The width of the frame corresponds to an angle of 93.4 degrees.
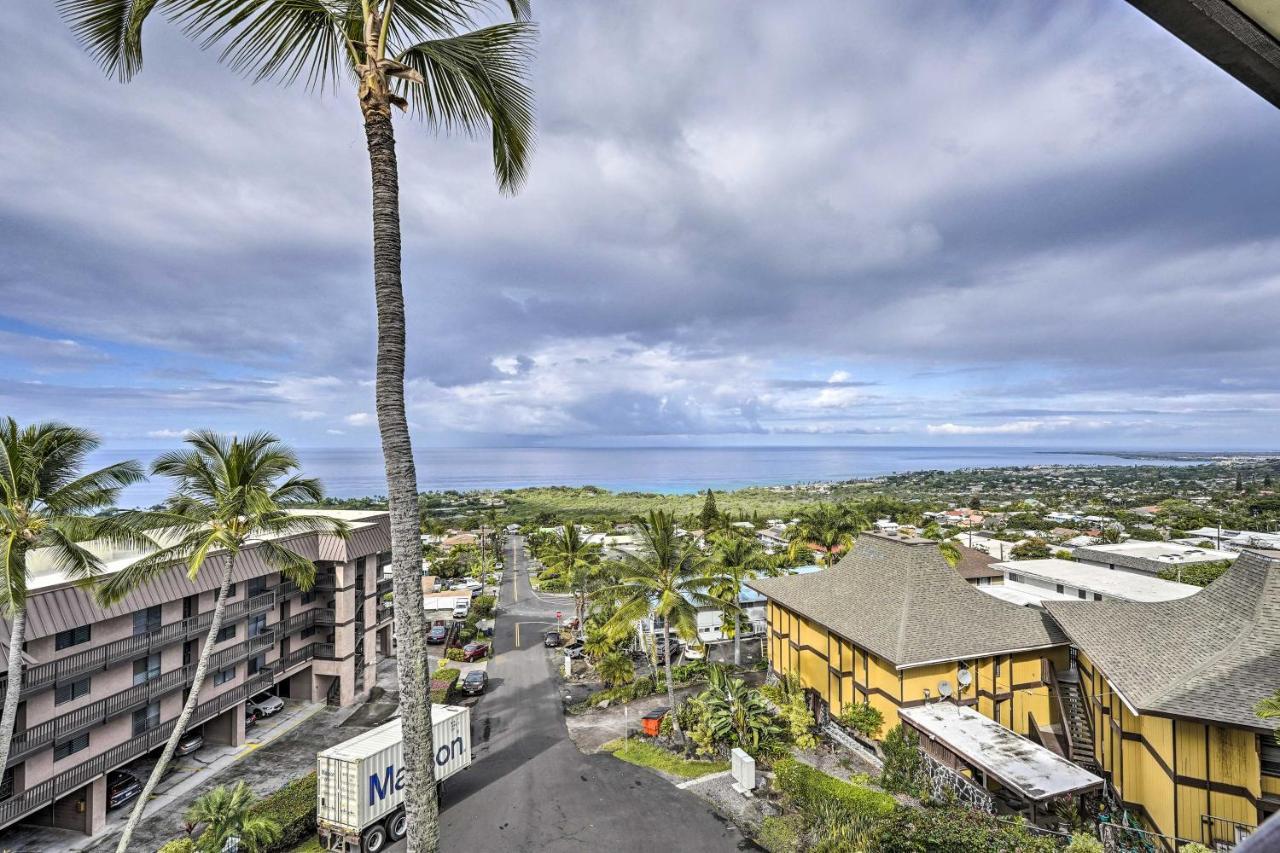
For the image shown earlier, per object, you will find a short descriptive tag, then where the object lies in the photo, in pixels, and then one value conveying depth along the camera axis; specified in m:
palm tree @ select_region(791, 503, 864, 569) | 41.97
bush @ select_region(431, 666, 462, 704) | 28.91
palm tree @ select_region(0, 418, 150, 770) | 13.27
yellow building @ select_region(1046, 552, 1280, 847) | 12.46
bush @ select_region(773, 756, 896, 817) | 16.12
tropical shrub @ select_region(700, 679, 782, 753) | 21.39
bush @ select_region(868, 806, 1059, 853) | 12.45
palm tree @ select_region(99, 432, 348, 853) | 16.34
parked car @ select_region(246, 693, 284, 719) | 26.05
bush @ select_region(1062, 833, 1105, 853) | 11.87
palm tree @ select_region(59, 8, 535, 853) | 7.28
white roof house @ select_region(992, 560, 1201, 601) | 27.55
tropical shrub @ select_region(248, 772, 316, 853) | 17.30
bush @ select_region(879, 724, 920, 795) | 17.64
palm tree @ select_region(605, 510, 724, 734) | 23.83
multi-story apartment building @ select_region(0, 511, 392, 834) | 16.81
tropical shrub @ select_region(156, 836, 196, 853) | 15.16
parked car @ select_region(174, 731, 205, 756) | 22.64
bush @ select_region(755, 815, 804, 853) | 16.05
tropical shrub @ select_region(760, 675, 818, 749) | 21.39
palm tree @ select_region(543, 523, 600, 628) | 38.19
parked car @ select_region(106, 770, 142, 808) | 19.44
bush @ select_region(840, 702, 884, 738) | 19.92
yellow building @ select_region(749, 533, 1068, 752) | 19.45
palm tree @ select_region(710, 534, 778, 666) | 32.97
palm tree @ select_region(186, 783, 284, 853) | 14.58
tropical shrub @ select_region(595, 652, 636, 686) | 28.52
